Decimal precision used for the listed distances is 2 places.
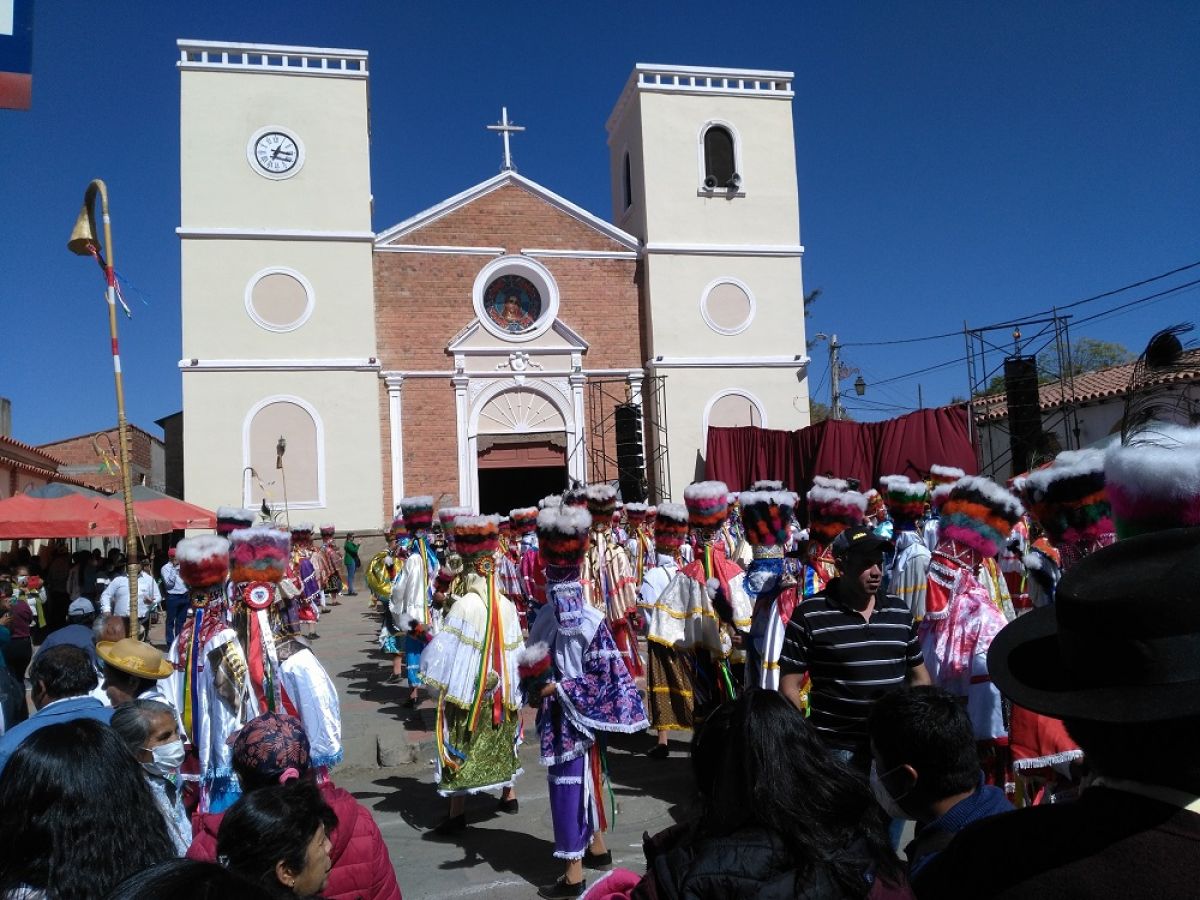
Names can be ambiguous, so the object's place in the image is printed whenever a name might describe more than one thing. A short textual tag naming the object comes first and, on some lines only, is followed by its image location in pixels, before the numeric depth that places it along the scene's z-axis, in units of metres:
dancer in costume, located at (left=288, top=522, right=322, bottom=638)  11.52
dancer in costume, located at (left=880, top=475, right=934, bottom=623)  5.08
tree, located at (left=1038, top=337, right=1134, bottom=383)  40.65
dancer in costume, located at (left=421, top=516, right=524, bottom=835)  5.38
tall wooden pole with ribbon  6.53
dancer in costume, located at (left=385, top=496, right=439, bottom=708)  9.25
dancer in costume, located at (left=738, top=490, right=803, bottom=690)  4.84
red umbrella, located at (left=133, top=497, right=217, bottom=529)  12.30
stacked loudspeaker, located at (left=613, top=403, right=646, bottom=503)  21.06
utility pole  32.62
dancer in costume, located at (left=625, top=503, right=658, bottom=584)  10.67
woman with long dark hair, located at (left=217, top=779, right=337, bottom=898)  2.18
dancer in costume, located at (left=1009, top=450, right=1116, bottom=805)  3.30
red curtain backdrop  19.66
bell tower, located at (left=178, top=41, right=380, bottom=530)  20.06
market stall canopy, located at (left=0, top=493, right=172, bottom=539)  10.40
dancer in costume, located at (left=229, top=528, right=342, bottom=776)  4.32
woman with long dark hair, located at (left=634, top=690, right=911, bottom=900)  1.73
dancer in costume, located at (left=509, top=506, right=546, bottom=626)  10.77
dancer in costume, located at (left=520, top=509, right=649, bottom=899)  4.76
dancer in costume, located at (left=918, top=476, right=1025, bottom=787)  3.96
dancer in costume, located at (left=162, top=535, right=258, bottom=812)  4.27
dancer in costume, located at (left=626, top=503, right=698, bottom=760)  7.20
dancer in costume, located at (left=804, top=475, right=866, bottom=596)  5.03
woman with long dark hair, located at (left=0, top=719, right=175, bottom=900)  1.88
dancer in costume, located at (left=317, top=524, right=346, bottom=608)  19.48
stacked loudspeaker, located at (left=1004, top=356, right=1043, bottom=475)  17.12
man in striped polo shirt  3.70
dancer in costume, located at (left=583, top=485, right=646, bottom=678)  8.48
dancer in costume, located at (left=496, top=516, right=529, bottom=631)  10.42
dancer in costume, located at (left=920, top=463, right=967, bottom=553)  8.40
